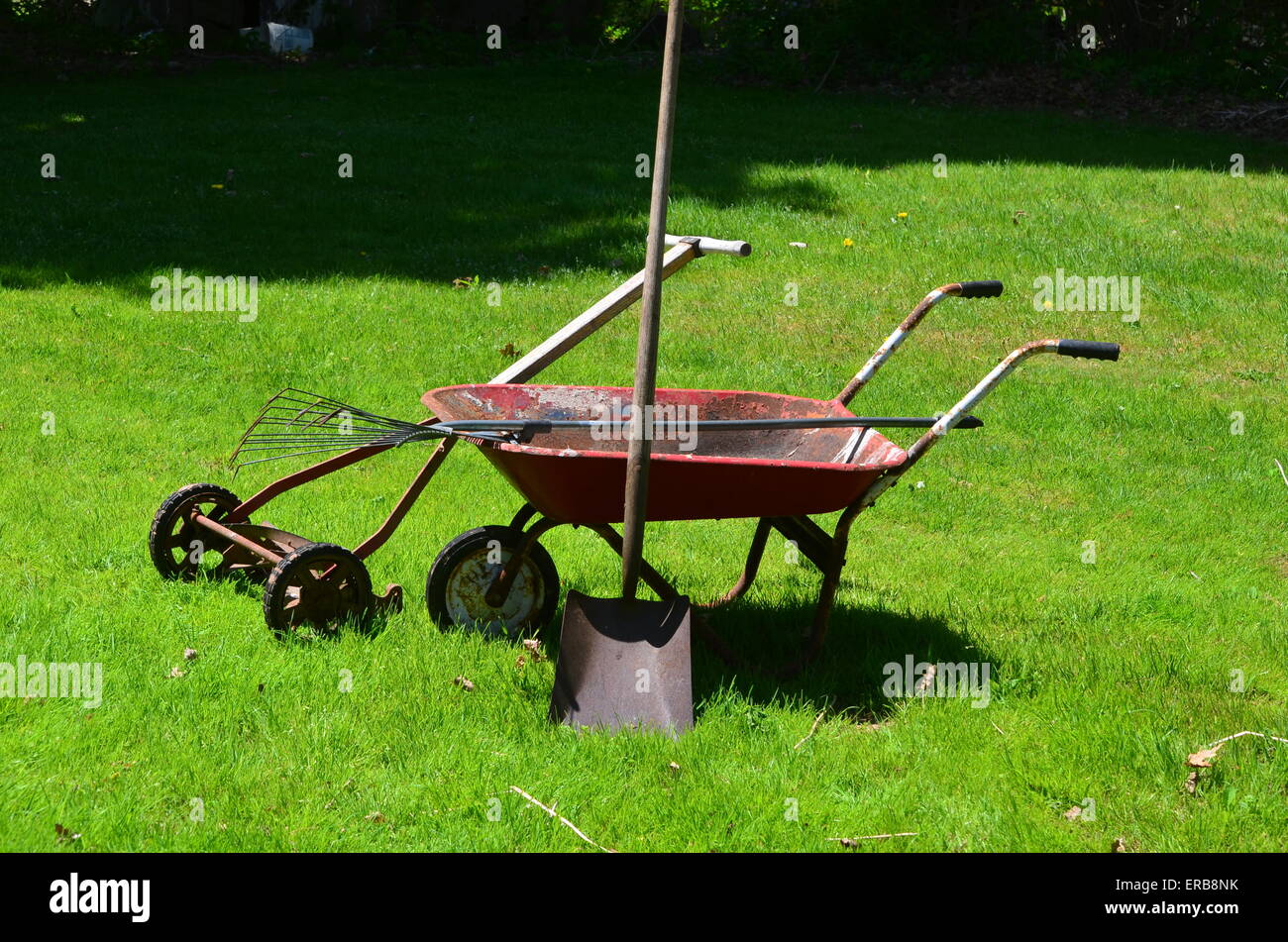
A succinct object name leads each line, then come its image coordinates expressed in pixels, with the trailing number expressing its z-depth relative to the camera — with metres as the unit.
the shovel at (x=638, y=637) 4.03
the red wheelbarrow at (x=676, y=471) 4.21
